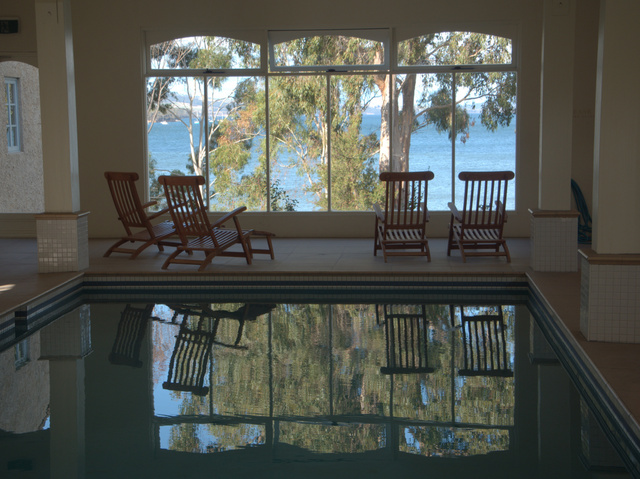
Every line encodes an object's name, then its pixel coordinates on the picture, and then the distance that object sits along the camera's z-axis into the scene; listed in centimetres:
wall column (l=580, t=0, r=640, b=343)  510
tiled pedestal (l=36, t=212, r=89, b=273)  795
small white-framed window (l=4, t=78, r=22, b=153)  1098
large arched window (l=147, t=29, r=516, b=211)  1041
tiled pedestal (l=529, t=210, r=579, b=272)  782
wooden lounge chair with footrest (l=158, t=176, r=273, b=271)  798
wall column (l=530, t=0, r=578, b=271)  777
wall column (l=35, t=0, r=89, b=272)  781
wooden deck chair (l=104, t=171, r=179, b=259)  877
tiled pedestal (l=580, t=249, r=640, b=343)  513
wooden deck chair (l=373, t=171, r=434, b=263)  847
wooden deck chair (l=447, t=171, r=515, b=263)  841
